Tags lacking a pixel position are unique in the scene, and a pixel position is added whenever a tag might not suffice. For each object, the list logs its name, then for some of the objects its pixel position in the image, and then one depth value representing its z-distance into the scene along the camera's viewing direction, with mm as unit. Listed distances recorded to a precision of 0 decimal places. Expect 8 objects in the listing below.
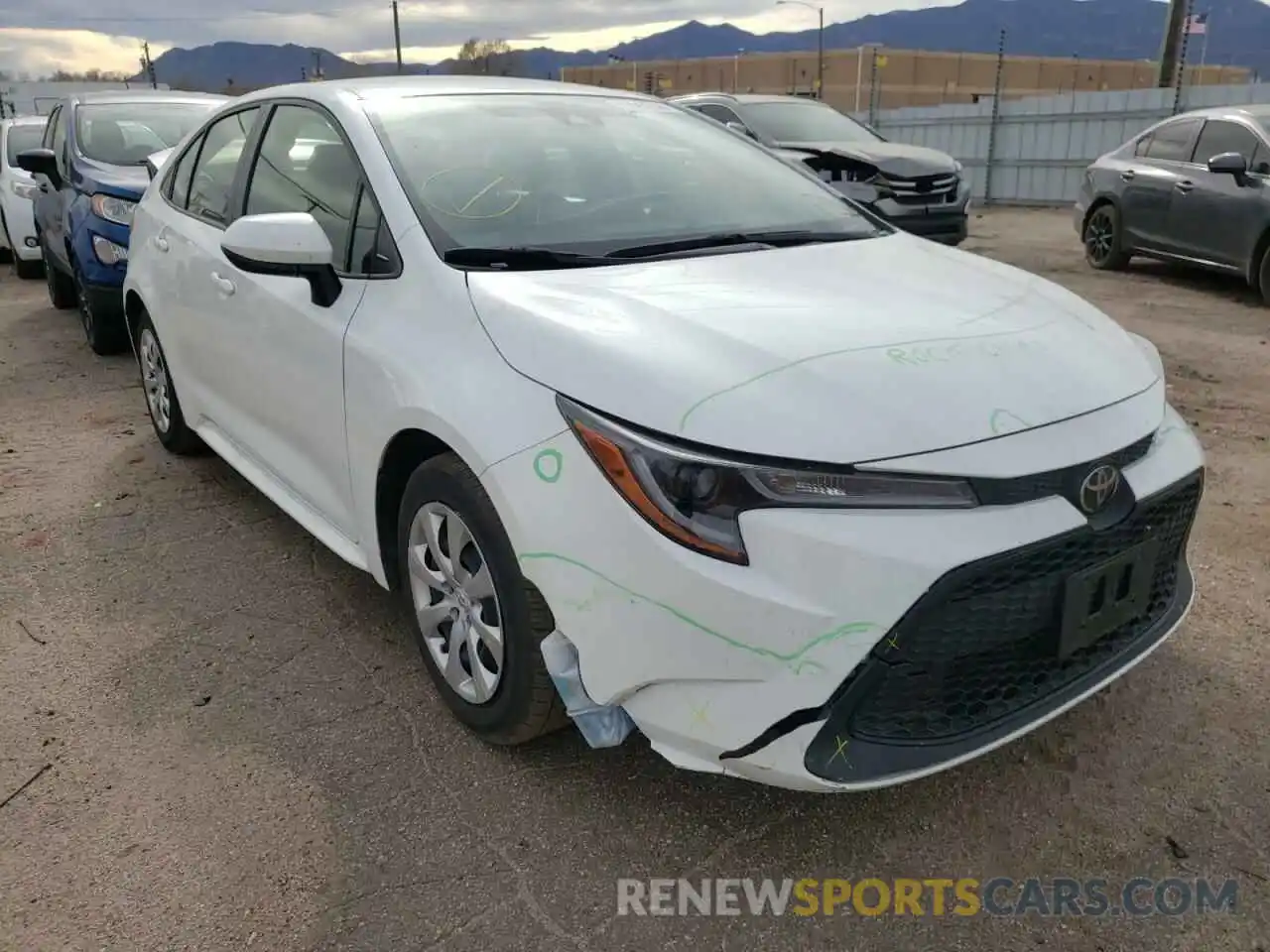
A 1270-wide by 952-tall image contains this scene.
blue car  6723
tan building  68938
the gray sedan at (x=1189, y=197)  8133
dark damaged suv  9125
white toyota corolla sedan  1926
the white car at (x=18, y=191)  10156
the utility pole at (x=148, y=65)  49344
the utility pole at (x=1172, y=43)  16672
